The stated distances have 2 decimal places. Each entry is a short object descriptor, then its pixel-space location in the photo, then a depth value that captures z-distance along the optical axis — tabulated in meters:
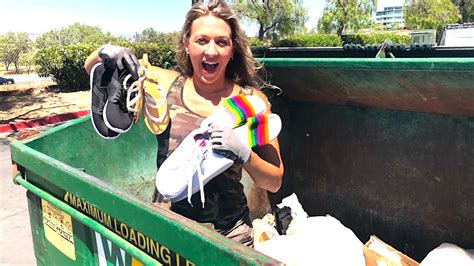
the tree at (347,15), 39.97
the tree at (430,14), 48.94
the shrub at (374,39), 21.00
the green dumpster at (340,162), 1.68
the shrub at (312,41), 26.44
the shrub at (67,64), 13.10
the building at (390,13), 181.12
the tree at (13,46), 18.93
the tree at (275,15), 33.72
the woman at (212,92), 1.96
